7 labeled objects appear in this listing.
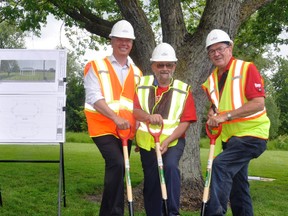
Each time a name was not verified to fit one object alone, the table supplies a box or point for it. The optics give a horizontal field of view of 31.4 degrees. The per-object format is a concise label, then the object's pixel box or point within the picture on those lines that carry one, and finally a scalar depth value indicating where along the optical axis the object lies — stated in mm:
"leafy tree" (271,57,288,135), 49262
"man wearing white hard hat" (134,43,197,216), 5117
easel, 6370
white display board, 6707
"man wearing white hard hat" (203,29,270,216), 4977
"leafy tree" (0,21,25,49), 44531
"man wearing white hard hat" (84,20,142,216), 5090
